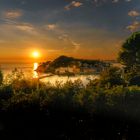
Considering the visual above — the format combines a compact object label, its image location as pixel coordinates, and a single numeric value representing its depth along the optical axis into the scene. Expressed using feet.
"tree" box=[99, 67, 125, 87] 59.52
